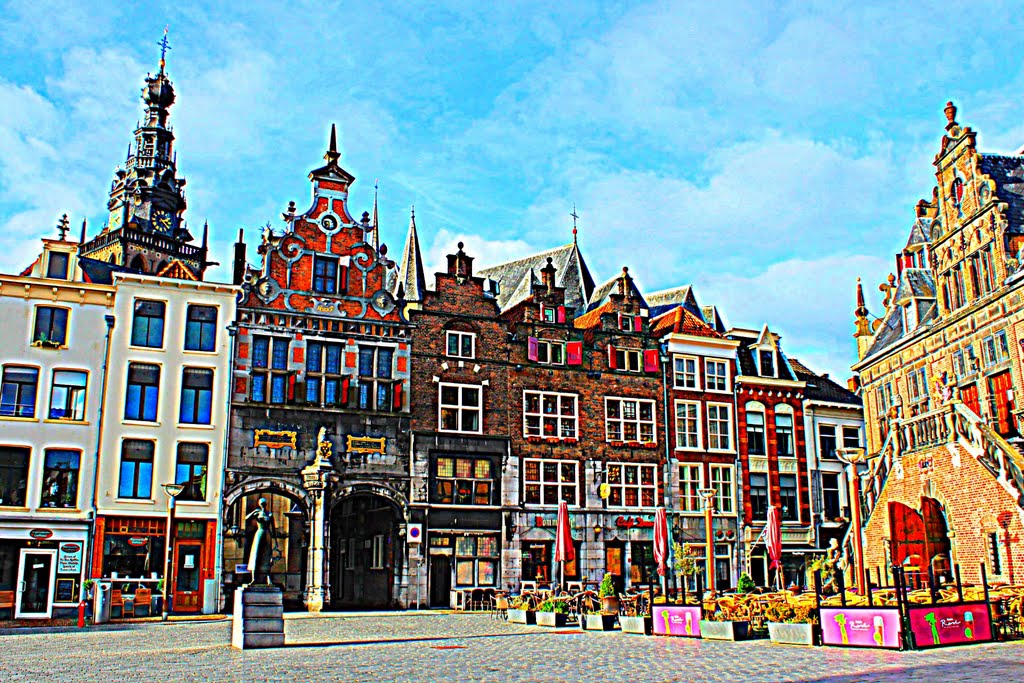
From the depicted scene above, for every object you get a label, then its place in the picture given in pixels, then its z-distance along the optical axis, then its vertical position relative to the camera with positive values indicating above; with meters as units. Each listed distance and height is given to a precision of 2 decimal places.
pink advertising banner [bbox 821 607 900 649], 16.89 -1.13
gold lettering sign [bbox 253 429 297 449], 35.50 +4.52
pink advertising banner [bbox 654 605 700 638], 20.78 -1.21
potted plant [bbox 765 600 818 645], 18.25 -1.16
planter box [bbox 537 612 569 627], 24.52 -1.32
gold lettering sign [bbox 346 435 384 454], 36.88 +4.44
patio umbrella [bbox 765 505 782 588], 30.91 +0.81
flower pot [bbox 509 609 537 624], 25.67 -1.31
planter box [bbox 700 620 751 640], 19.86 -1.33
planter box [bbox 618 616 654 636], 21.97 -1.34
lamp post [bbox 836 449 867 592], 26.58 +1.50
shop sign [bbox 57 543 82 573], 32.78 +0.40
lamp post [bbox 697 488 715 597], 31.22 +0.87
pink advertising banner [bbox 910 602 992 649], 16.88 -1.11
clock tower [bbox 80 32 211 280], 85.69 +31.64
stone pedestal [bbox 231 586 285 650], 19.19 -0.95
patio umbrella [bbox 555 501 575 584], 32.72 +0.80
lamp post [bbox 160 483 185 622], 32.19 +1.42
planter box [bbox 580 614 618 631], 23.38 -1.35
